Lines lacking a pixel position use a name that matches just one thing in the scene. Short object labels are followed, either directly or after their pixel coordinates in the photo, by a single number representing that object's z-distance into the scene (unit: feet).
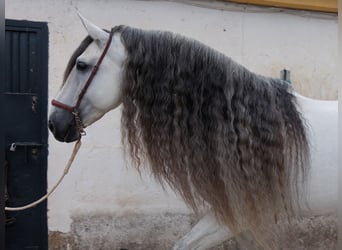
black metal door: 10.34
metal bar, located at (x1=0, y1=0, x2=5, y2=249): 3.39
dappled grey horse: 6.26
